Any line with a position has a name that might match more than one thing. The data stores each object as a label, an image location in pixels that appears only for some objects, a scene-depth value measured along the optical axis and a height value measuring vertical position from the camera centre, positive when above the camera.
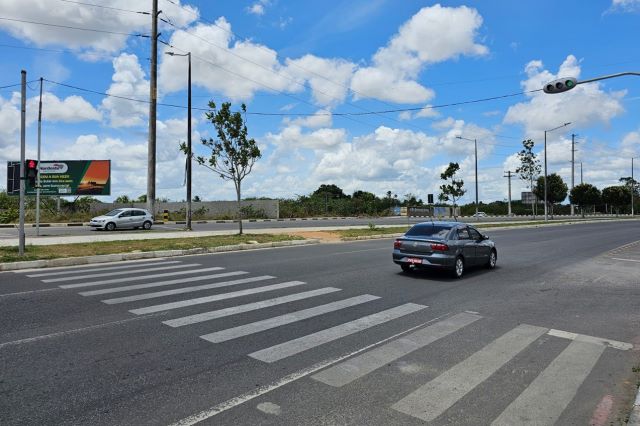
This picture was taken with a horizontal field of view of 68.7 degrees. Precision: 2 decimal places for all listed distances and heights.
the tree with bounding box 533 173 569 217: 77.06 +4.99
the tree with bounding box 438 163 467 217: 40.78 +2.65
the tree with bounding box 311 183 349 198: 90.50 +5.41
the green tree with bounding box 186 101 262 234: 22.38 +3.63
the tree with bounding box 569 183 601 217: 84.31 +4.37
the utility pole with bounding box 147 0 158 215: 29.92 +6.79
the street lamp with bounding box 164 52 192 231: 26.69 +4.10
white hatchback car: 29.62 -0.26
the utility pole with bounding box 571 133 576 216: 89.89 +11.42
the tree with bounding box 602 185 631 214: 94.44 +4.66
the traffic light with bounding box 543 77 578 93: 15.91 +4.61
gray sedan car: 11.55 -0.77
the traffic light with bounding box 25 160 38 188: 14.89 +1.47
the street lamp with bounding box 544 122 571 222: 45.63 +6.33
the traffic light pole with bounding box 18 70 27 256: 14.74 +2.81
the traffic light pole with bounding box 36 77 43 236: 25.30 +4.78
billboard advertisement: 41.66 +3.50
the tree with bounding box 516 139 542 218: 72.00 +8.19
